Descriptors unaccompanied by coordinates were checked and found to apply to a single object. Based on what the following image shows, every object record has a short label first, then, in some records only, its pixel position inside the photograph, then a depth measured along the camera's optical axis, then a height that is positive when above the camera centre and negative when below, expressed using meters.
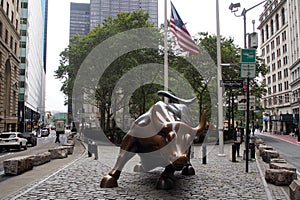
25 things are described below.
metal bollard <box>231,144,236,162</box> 15.24 -1.58
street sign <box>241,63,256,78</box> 12.35 +2.04
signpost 12.37 +2.33
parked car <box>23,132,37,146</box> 29.20 -1.69
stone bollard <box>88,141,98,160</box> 16.42 -1.51
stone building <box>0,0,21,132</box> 36.69 +7.50
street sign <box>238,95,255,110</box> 15.22 +0.90
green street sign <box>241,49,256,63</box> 12.51 +2.63
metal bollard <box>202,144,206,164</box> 14.45 -1.55
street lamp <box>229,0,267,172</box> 16.28 +6.04
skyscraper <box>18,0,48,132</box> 59.99 +13.27
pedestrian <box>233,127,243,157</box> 16.39 -1.27
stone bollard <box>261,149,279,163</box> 14.43 -1.59
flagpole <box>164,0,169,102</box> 17.75 +3.36
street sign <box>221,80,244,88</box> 14.73 +1.81
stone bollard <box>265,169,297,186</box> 9.50 -1.70
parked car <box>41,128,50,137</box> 55.66 -2.24
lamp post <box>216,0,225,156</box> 17.08 +1.08
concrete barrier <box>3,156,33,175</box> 11.28 -1.66
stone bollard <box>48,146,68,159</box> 16.91 -1.76
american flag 15.57 +4.32
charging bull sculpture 7.88 -0.53
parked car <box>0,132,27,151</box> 22.58 -1.49
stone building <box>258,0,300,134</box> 53.25 +12.07
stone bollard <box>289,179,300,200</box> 6.97 -1.56
